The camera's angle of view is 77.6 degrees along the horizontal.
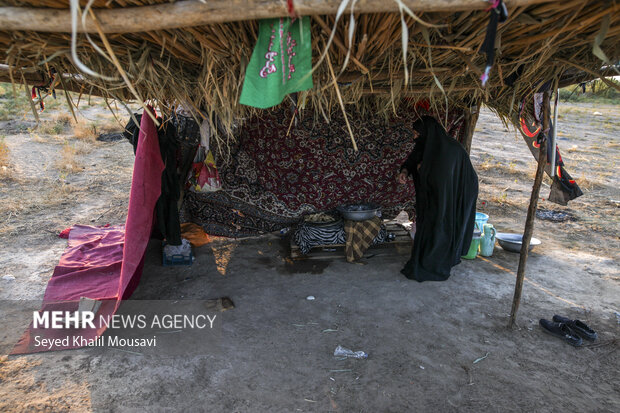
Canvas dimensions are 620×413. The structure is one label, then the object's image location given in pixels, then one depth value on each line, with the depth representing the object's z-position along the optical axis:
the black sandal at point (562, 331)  3.18
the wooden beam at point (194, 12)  1.56
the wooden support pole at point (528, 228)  3.34
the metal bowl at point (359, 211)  4.68
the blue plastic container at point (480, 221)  4.87
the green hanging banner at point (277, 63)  1.80
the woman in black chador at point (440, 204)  4.04
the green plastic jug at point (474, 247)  4.74
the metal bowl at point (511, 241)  4.93
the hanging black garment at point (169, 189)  4.11
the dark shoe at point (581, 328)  3.23
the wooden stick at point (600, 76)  2.17
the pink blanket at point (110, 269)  3.10
